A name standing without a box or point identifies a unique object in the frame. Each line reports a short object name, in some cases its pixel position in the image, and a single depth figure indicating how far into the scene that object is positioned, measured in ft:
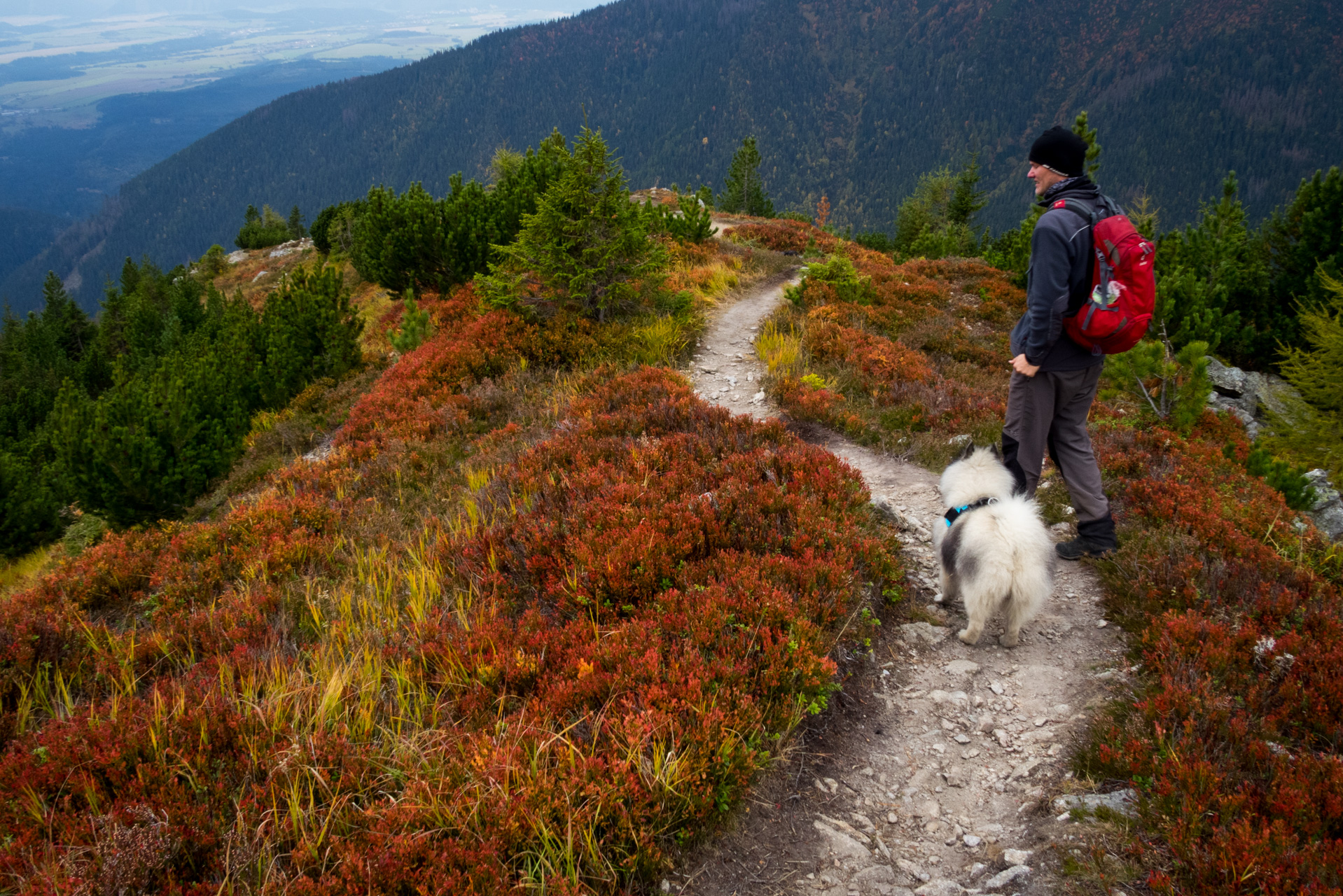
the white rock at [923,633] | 14.35
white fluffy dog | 12.78
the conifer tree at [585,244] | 31.14
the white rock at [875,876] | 8.87
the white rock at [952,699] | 12.50
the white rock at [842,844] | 9.32
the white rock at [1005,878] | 8.48
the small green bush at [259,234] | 187.83
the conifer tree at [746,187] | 146.61
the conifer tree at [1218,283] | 47.50
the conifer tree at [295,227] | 189.06
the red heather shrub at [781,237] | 72.69
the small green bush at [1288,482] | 26.37
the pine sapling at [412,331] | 41.96
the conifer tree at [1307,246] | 58.80
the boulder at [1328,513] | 27.81
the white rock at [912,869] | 8.99
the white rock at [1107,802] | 9.17
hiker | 13.94
